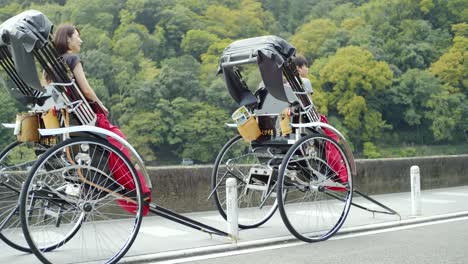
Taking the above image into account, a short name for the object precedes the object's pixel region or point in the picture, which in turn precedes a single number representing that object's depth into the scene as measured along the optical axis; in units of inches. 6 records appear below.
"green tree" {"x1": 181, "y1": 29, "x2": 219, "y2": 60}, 4453.7
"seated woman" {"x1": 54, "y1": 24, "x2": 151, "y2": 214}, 217.9
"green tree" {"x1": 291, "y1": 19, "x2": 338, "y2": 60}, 4254.4
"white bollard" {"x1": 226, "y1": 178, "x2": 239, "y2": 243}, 261.9
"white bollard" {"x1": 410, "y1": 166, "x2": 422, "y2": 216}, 343.6
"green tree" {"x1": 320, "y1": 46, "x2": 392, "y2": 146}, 3550.7
